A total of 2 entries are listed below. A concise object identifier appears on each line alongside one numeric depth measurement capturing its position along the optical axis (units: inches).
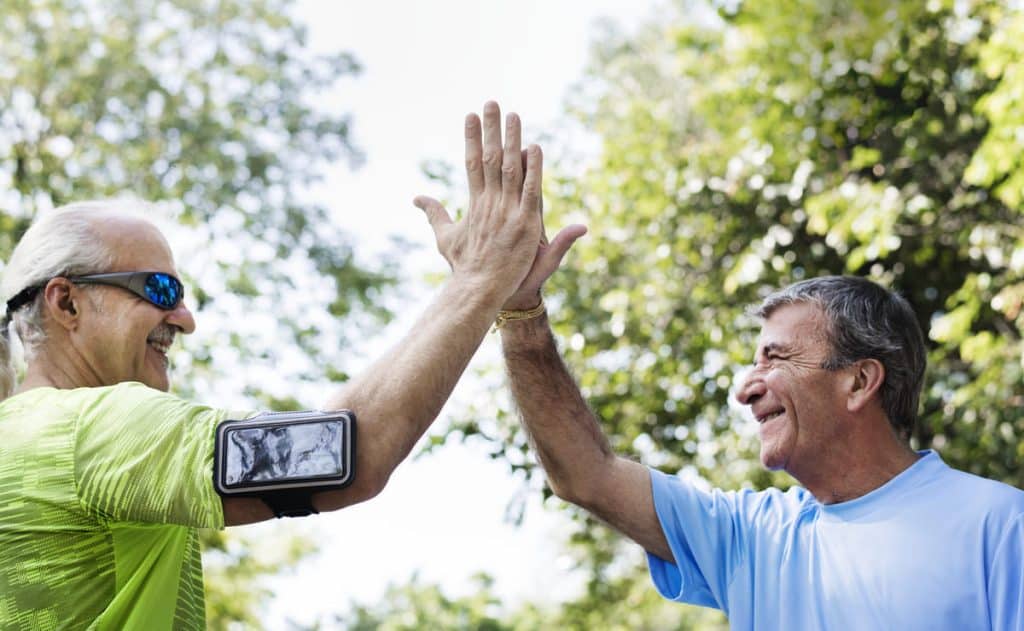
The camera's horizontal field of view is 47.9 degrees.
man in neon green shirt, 71.8
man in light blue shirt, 107.4
